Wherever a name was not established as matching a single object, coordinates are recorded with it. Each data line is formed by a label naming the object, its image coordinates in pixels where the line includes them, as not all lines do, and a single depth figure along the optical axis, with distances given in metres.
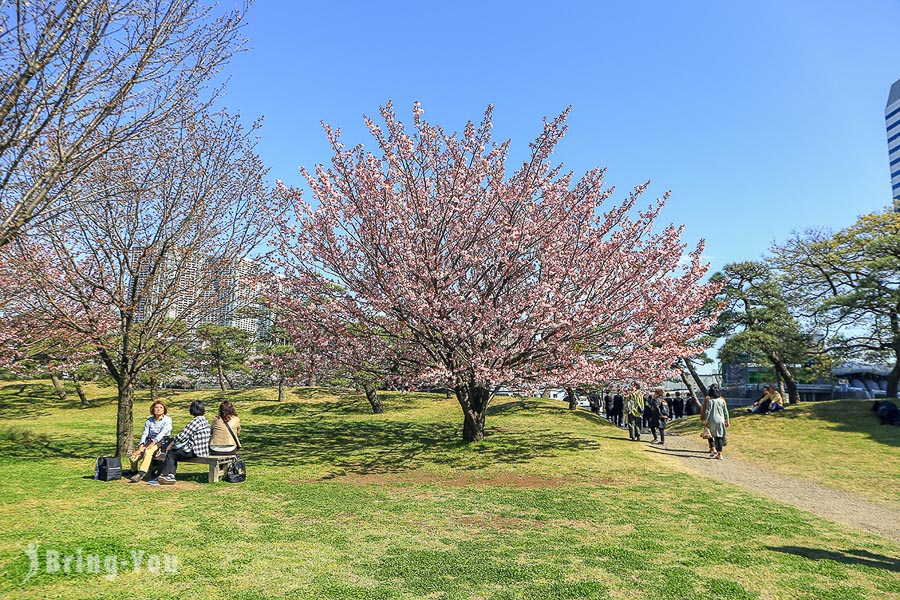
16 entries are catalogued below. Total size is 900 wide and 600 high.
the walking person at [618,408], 25.30
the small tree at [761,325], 23.86
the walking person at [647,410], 18.52
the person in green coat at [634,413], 17.88
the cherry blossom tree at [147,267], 12.27
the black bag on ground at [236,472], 10.32
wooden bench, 10.02
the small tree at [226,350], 31.28
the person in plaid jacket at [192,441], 9.93
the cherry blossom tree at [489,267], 13.34
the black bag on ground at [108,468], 9.82
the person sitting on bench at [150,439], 9.73
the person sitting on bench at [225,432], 10.04
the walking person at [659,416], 17.69
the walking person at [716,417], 14.81
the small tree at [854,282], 22.00
